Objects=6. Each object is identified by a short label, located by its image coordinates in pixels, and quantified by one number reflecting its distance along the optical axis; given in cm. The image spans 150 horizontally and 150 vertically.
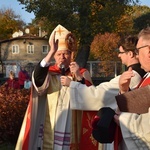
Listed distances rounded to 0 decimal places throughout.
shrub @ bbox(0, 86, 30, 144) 752
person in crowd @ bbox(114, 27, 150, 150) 237
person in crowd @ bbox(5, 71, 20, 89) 1470
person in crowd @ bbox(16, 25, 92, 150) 422
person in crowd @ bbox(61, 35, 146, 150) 354
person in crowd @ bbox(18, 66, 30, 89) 1572
